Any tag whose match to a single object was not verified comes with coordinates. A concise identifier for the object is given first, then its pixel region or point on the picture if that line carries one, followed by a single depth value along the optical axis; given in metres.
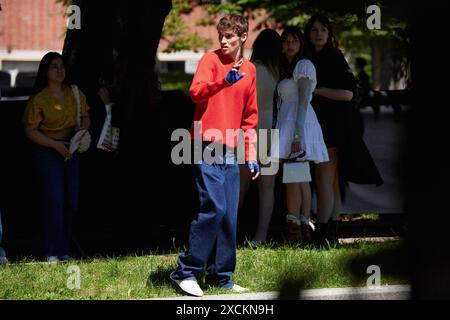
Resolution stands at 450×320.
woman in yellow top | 14.79
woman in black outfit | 15.50
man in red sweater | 11.59
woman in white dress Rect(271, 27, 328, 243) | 14.80
